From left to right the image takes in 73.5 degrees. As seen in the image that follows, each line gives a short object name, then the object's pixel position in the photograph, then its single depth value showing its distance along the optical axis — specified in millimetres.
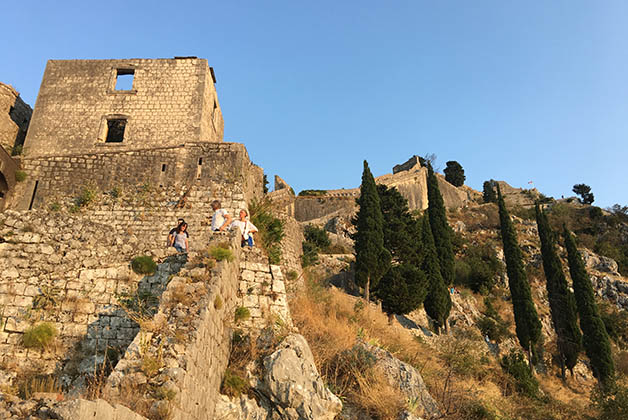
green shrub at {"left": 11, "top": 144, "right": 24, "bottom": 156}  14959
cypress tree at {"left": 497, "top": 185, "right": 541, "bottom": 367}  26391
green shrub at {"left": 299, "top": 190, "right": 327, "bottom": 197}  53031
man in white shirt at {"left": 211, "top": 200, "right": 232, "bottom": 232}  10203
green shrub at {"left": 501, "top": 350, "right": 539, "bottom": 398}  13394
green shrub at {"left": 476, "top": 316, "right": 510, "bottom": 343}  29375
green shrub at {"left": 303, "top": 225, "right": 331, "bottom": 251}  34425
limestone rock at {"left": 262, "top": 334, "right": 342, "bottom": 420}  6473
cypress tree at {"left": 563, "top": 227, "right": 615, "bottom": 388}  26672
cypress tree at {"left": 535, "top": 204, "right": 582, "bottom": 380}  29344
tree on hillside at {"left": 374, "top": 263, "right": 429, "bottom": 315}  21484
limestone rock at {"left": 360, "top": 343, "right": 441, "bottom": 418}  7719
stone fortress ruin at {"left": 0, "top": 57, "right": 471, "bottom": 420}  5828
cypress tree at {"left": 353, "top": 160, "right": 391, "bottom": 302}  21594
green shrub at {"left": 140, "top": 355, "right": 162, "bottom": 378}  4992
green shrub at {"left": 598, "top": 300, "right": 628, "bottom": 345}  34906
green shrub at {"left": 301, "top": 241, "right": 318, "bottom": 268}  20331
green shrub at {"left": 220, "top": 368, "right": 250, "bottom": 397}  6727
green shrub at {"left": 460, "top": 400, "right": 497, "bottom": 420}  8359
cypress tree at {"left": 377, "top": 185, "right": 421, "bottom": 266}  25828
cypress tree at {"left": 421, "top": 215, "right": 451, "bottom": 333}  25203
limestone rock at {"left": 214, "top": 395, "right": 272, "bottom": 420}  6430
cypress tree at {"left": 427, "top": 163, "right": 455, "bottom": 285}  28750
